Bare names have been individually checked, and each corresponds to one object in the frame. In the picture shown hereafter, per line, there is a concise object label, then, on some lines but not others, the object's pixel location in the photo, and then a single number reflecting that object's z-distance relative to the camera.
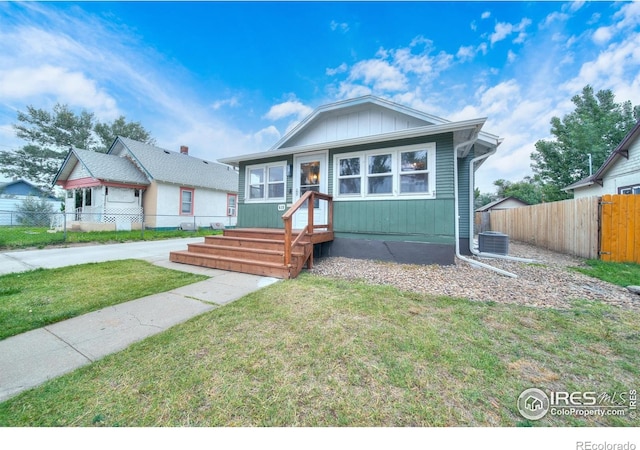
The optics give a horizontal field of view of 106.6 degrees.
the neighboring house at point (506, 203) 29.45
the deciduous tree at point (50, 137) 21.53
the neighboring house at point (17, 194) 20.25
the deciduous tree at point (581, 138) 17.70
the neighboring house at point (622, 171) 8.94
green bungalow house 5.48
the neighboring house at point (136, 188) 12.97
